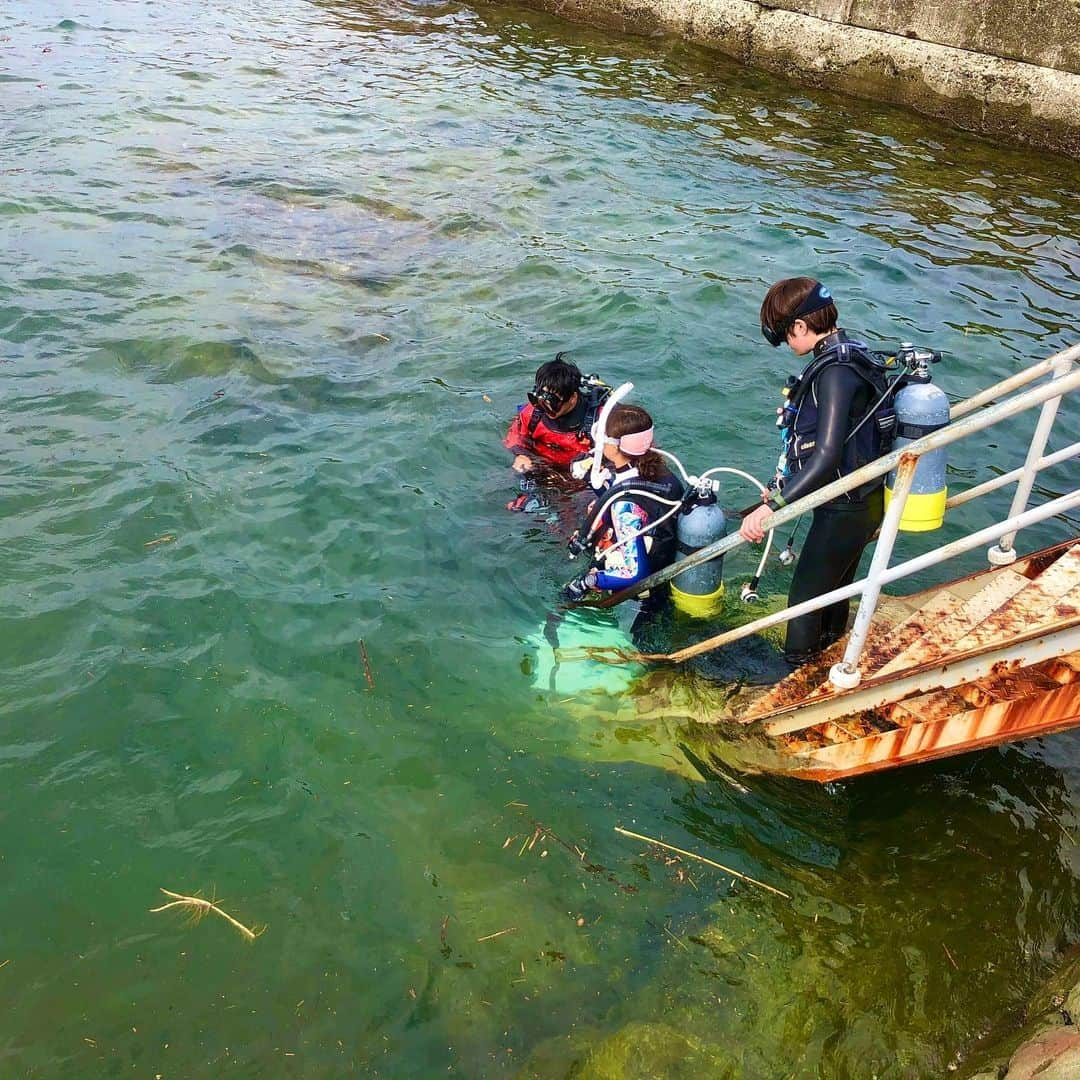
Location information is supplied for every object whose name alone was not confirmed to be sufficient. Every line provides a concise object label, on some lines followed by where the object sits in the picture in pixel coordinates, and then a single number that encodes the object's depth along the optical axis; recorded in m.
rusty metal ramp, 4.38
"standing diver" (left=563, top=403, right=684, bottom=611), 5.58
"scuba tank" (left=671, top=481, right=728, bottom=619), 5.48
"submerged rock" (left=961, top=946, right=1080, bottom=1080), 3.30
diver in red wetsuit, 6.95
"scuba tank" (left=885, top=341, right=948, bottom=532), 4.57
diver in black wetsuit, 4.62
